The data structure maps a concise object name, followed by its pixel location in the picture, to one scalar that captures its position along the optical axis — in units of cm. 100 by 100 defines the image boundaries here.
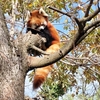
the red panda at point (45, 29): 664
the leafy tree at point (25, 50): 498
